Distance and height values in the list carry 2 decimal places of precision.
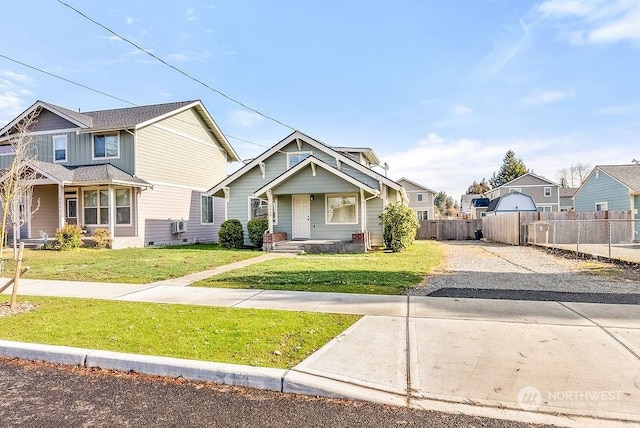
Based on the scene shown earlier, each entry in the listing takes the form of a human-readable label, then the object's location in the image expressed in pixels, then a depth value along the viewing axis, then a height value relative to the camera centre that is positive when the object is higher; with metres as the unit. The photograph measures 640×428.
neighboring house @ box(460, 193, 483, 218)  70.85 +2.72
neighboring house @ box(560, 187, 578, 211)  56.55 +2.60
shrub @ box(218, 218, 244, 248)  18.25 -0.77
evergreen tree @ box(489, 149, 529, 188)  65.25 +8.43
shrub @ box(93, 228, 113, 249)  17.09 -0.80
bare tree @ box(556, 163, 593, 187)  80.81 +8.94
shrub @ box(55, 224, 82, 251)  16.39 -0.74
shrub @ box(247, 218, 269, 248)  18.28 -0.54
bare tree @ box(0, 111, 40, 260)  13.40 +1.83
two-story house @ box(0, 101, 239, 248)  18.66 +2.61
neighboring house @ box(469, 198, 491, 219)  52.68 +1.43
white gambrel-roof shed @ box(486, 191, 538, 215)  33.22 +1.11
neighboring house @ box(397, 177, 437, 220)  52.69 +2.79
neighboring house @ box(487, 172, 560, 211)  48.12 +3.45
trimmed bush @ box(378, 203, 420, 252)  16.98 -0.40
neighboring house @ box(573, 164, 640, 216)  24.84 +1.83
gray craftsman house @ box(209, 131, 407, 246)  17.08 +1.19
